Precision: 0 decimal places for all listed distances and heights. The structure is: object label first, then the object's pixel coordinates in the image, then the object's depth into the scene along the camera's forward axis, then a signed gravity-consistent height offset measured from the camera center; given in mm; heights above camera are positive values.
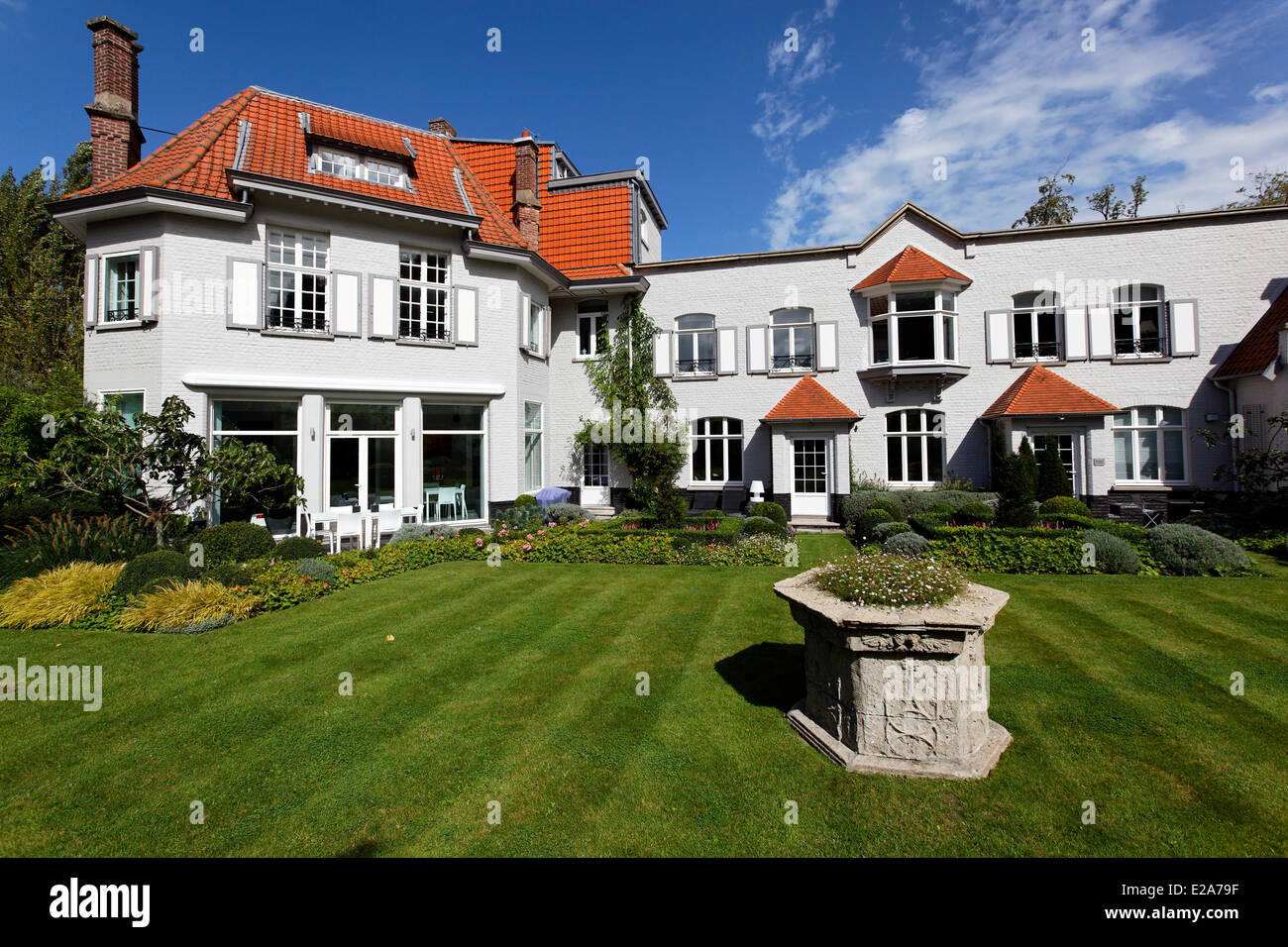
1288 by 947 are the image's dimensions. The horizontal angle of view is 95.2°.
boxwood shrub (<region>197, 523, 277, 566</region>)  9414 -794
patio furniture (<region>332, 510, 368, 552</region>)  11844 -677
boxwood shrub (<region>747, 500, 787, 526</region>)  14461 -624
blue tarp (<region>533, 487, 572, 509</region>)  16375 -187
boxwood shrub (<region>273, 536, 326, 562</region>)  9953 -963
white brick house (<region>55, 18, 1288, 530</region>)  12500 +4394
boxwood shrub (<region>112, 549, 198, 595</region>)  7805 -1041
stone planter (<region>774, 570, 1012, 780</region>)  3787 -1375
